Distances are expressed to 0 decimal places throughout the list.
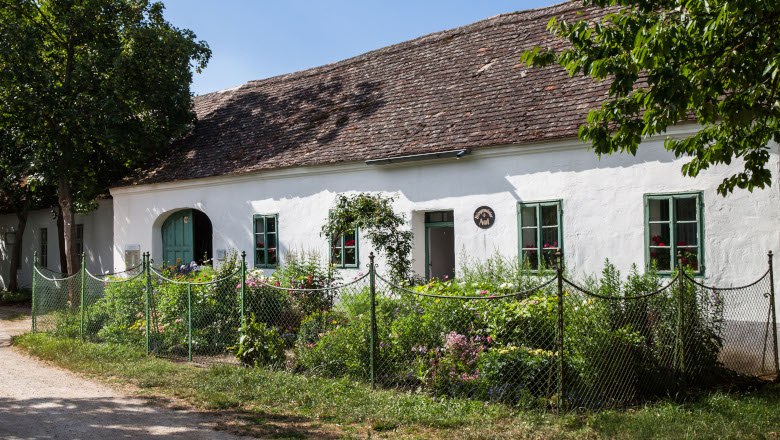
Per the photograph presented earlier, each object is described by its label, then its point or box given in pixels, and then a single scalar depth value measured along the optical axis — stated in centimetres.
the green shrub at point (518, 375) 729
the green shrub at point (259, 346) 951
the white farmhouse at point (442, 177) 1047
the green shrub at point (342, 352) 862
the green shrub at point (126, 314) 1157
